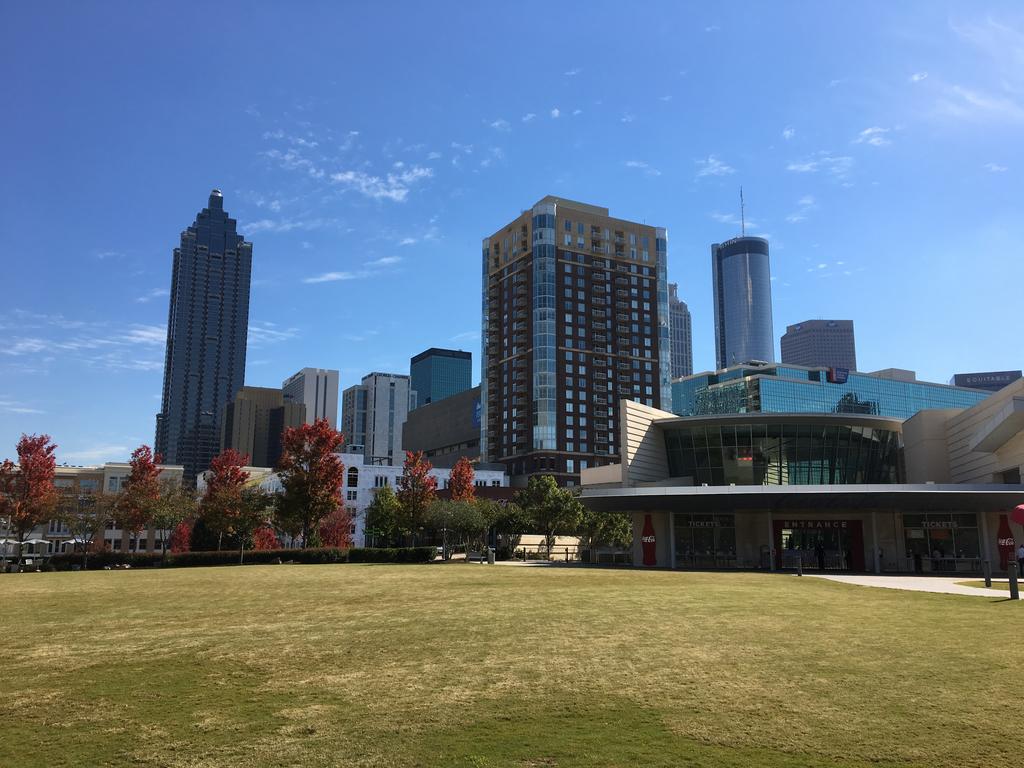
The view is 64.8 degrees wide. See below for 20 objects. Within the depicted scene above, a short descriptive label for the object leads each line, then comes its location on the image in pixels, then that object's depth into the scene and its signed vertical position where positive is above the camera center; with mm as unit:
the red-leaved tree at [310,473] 63219 +3860
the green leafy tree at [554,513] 78250 +1031
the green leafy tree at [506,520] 77406 +323
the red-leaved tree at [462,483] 80250 +3976
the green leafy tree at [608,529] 85438 -535
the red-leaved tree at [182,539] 95438 -2035
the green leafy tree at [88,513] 79812 +859
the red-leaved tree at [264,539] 74375 -1538
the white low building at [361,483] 134375 +6749
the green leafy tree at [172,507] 70188 +1257
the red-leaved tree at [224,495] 65312 +2165
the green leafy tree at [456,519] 67744 +340
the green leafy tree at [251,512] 65812 +816
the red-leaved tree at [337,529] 89025 -796
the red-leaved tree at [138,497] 68438 +2058
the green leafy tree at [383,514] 79119 +918
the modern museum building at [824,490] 54625 +2318
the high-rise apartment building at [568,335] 161000 +39105
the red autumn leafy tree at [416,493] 69625 +2555
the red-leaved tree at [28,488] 60469 +2462
